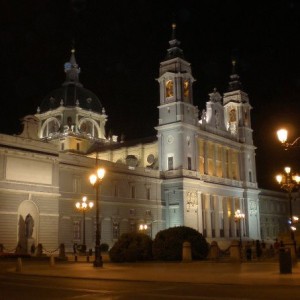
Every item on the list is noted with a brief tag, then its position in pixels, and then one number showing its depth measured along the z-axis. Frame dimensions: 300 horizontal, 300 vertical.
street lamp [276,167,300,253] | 29.26
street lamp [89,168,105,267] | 30.00
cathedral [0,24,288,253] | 51.19
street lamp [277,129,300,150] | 22.52
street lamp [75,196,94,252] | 40.12
